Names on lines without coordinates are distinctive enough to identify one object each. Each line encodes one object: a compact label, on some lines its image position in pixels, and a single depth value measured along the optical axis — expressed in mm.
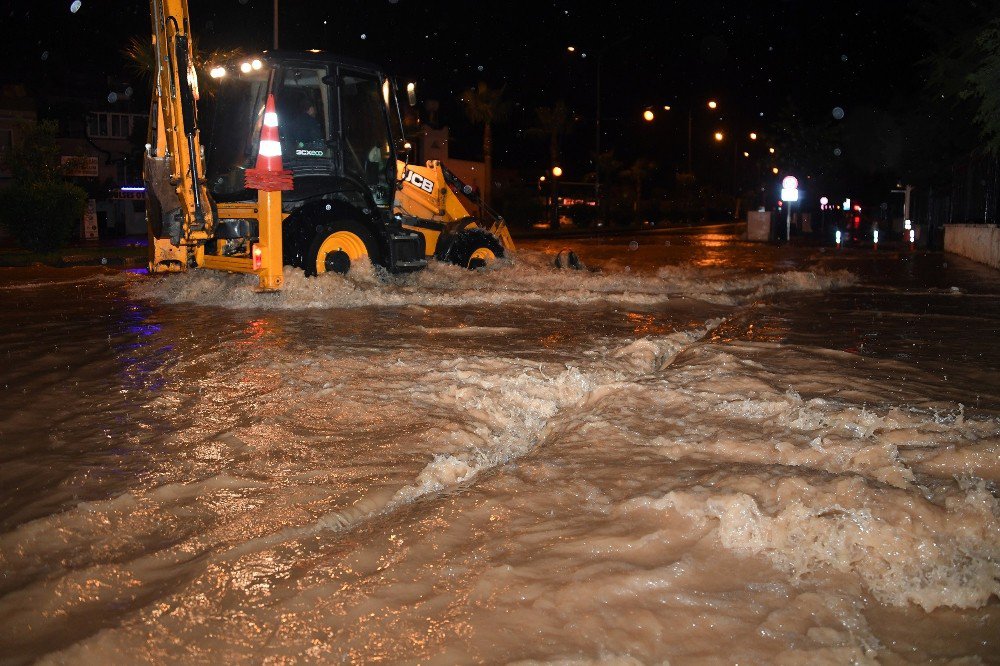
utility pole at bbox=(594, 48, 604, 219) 46062
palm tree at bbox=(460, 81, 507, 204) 50500
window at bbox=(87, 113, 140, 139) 45531
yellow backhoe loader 11039
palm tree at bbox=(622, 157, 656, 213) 69625
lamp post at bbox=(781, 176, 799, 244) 36188
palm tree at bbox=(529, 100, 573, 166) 56312
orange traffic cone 10734
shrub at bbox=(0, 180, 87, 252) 20262
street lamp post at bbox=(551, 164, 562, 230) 46709
